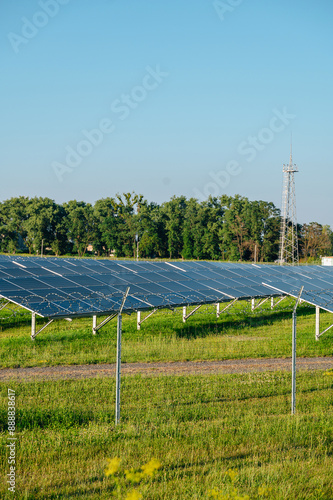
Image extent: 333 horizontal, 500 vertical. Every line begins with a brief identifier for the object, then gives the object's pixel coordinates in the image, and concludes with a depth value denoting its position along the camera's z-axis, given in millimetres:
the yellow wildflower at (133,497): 8623
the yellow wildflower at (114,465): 9394
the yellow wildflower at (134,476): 9377
